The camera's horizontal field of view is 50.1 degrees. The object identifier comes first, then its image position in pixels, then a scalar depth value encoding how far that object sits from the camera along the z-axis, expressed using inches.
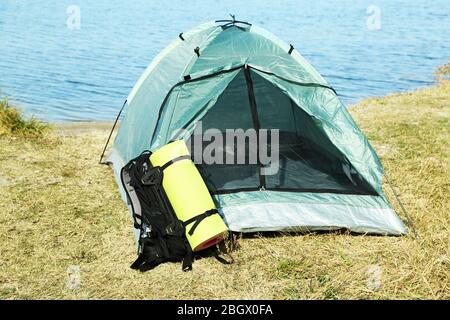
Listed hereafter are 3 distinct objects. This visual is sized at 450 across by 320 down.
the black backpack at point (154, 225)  160.4
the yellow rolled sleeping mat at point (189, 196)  159.2
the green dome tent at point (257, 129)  181.5
